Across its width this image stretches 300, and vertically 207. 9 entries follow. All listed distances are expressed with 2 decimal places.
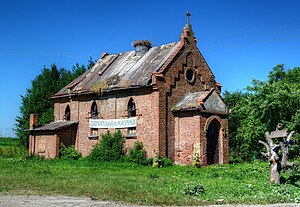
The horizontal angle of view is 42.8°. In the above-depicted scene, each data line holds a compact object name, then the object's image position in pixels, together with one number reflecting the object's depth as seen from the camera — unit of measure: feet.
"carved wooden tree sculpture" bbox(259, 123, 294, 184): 48.72
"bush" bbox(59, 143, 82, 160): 90.12
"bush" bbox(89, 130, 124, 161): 81.61
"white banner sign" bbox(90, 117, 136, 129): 82.38
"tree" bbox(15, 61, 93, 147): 134.51
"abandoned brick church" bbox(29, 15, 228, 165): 77.30
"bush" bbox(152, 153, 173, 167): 74.92
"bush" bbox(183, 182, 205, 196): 40.88
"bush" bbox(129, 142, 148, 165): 76.79
